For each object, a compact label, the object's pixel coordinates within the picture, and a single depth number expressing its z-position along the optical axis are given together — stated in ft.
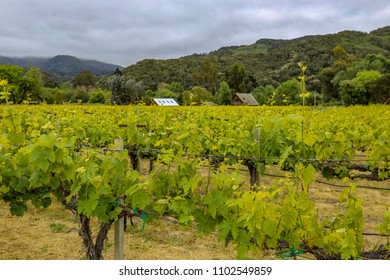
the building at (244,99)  171.98
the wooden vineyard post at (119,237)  11.79
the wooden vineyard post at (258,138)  21.36
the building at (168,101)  141.79
